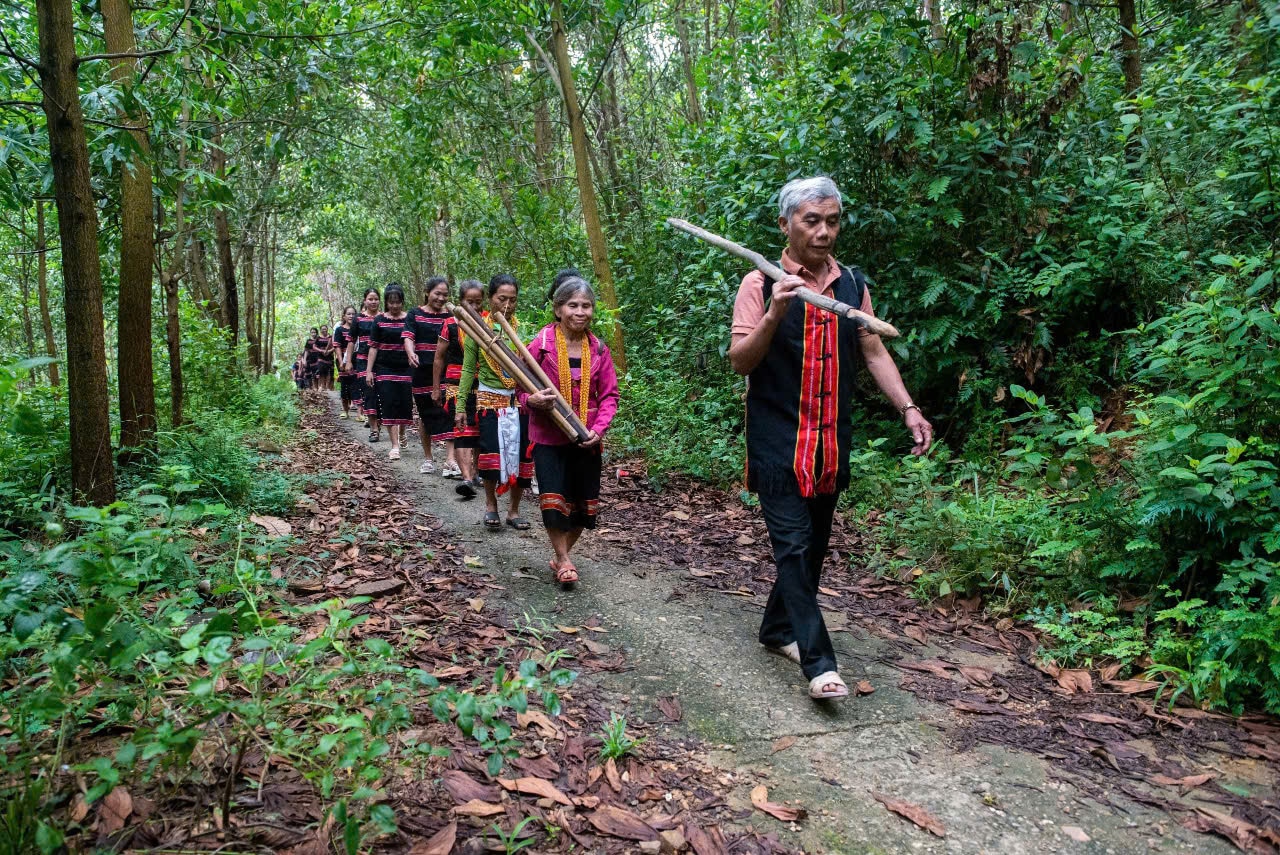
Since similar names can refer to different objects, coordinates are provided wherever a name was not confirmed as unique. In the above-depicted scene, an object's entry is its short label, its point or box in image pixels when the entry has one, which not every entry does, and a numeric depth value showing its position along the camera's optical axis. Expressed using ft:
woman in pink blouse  15.98
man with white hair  11.12
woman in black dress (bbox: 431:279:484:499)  24.09
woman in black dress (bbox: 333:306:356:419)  47.19
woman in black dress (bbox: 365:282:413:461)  31.60
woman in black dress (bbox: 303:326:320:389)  74.77
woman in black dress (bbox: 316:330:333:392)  73.72
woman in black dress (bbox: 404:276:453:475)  28.43
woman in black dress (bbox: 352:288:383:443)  37.35
